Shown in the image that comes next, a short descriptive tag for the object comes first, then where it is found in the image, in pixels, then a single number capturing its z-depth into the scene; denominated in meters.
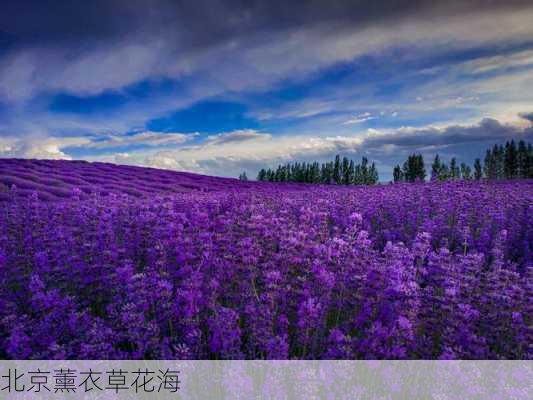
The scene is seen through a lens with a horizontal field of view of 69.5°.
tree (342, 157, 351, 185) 60.66
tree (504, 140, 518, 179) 56.75
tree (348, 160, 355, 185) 60.66
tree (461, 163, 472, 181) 60.71
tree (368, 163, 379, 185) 61.03
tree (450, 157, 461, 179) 60.69
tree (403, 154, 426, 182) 57.19
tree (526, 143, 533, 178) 54.29
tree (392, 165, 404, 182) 61.63
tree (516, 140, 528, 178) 56.26
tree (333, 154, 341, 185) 60.41
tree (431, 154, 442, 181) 55.08
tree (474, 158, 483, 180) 61.67
